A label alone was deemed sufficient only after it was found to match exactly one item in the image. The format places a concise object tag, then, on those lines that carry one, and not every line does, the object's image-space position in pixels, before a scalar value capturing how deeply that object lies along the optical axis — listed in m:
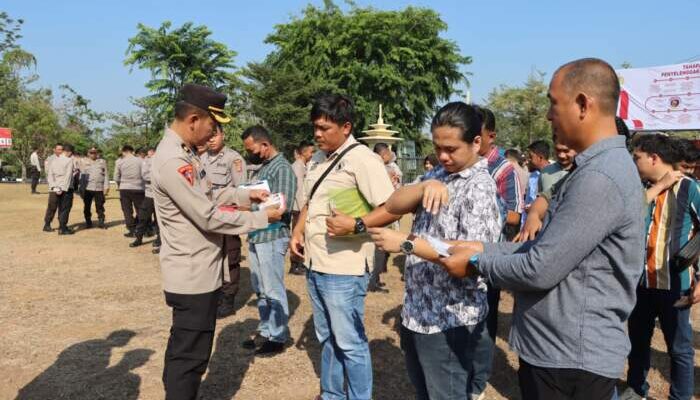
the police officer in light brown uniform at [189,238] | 2.75
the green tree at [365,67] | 32.22
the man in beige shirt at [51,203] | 11.29
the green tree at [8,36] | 31.21
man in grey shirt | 1.48
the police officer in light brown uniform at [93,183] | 11.77
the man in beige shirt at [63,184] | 11.11
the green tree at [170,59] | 32.69
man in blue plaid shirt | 4.48
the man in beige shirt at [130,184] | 10.41
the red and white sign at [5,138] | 26.42
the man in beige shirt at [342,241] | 3.05
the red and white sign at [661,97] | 10.31
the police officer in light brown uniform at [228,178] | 5.72
